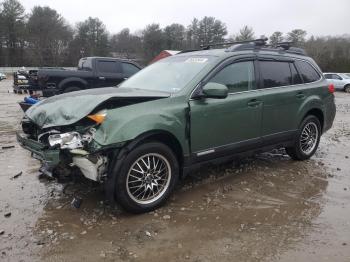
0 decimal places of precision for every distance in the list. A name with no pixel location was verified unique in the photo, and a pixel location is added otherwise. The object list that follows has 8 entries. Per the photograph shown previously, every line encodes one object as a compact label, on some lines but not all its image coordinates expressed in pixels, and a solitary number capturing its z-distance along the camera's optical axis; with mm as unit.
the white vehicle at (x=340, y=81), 29203
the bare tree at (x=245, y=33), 62203
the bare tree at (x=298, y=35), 60712
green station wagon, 3939
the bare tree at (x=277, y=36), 57012
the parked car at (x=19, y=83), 18800
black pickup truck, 12312
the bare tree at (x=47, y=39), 64875
